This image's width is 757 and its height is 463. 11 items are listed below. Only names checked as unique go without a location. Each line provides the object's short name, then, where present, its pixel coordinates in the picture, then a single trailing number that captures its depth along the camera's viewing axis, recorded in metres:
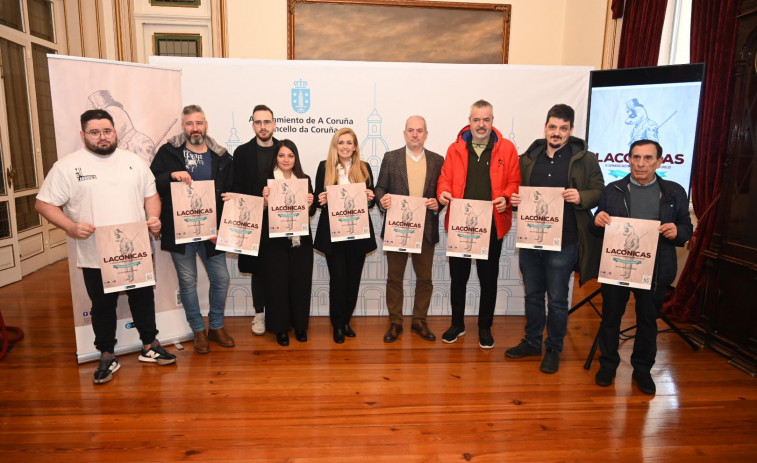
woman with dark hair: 3.26
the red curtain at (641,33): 4.55
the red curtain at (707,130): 3.68
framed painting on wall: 5.99
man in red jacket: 3.12
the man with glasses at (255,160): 3.14
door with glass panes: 4.97
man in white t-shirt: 2.66
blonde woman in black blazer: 3.21
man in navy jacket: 2.68
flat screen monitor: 3.43
